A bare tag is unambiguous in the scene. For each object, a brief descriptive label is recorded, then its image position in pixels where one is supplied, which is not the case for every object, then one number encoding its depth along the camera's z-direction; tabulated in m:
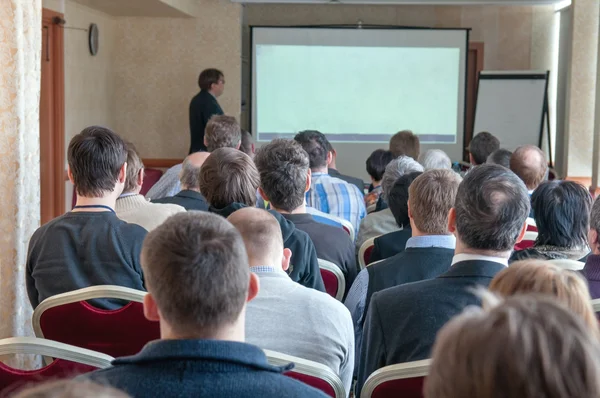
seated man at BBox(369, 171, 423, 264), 3.22
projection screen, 10.34
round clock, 8.92
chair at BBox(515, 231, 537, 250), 3.39
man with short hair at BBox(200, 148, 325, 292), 3.15
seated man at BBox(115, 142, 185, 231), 3.26
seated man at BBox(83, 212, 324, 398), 1.18
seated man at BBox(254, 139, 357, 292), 3.24
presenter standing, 8.98
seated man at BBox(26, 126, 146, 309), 2.56
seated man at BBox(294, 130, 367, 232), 4.54
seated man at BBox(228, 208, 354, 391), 2.03
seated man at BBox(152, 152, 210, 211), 3.83
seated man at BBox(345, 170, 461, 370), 2.61
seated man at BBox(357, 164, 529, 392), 1.98
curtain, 3.06
